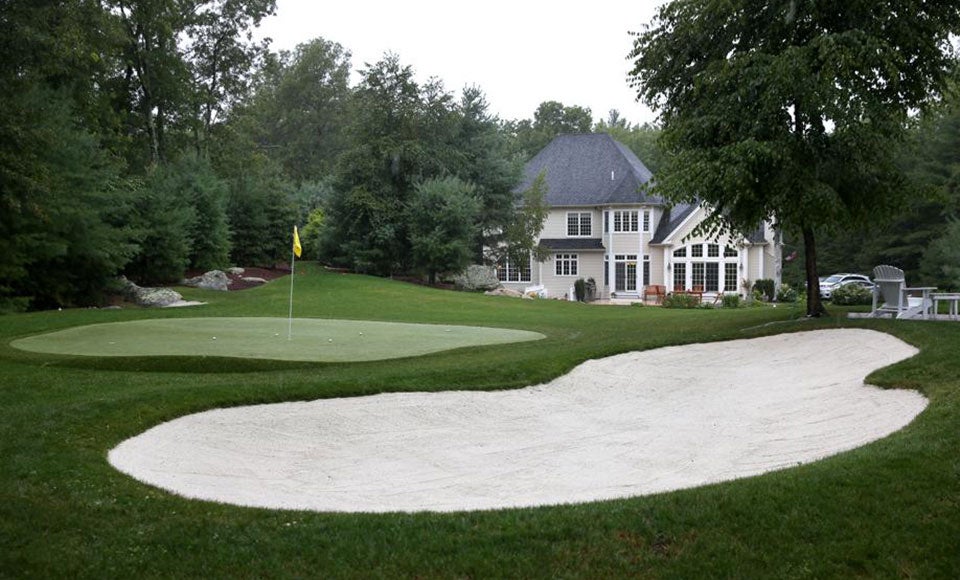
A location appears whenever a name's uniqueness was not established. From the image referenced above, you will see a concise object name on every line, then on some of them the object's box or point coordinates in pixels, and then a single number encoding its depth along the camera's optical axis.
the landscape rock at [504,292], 43.26
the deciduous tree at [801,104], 17.12
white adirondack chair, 18.77
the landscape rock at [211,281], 35.22
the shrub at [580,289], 50.28
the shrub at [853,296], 26.81
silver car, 48.50
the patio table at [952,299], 17.02
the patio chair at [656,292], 46.34
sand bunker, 8.15
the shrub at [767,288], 47.06
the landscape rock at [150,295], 29.67
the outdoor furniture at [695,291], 43.67
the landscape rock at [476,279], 44.62
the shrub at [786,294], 45.06
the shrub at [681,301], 40.44
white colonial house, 49.47
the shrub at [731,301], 41.50
